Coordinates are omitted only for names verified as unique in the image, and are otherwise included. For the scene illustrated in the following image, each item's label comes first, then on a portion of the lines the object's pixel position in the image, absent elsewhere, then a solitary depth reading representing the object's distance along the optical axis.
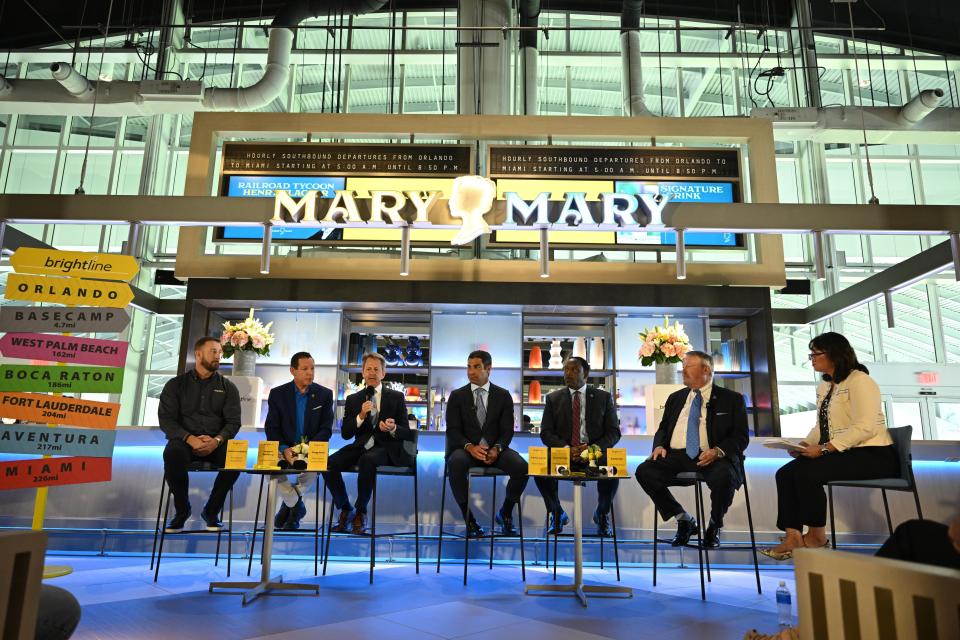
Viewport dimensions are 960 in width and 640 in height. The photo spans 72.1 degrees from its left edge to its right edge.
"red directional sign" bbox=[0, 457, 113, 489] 3.66
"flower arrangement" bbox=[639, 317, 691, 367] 5.73
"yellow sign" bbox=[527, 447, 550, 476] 3.76
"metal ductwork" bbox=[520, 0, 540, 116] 8.76
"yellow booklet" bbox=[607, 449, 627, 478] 3.77
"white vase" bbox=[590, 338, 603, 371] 6.96
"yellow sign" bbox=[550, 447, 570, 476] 3.71
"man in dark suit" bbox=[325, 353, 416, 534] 4.36
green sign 3.88
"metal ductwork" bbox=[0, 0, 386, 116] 7.30
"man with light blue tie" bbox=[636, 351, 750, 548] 3.81
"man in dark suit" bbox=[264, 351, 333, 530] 4.51
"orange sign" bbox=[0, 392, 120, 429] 3.84
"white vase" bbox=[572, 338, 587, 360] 7.02
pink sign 3.88
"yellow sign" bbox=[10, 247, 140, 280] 4.06
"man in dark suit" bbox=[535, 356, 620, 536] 4.64
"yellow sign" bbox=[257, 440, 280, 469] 3.54
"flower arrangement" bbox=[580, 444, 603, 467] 3.77
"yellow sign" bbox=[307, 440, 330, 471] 3.66
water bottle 2.68
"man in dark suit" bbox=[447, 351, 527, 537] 4.37
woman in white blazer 3.36
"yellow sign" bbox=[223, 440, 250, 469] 3.63
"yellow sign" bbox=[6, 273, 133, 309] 3.96
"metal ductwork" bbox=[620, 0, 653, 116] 8.36
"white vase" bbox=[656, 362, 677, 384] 5.77
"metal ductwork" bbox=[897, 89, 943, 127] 7.43
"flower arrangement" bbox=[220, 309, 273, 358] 6.00
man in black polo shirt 4.16
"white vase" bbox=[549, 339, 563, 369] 6.89
